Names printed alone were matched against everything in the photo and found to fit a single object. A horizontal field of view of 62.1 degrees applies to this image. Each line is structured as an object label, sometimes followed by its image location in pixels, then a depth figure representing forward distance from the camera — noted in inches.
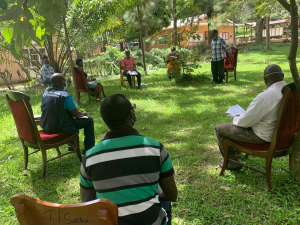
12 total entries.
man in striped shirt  58.9
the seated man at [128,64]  399.5
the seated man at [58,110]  144.4
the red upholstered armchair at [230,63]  360.5
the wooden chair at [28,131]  134.3
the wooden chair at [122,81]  406.0
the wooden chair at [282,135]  102.0
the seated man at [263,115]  107.1
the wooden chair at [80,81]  308.7
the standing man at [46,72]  361.4
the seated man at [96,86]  328.7
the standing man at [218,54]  346.3
